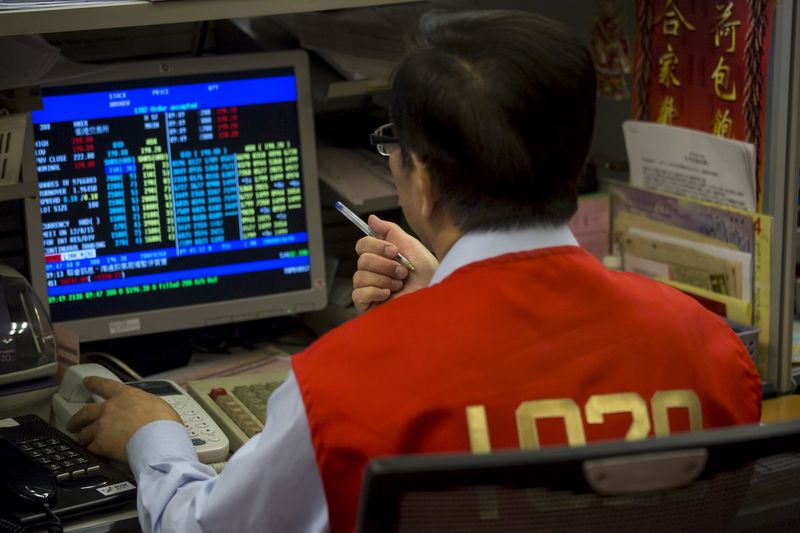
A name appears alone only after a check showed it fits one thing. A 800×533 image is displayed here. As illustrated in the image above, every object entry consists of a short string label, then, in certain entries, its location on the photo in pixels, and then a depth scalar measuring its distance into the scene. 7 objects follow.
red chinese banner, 2.42
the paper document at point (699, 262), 2.48
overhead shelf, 2.25
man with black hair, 1.86
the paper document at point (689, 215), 2.47
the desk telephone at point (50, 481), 2.08
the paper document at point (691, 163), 2.46
